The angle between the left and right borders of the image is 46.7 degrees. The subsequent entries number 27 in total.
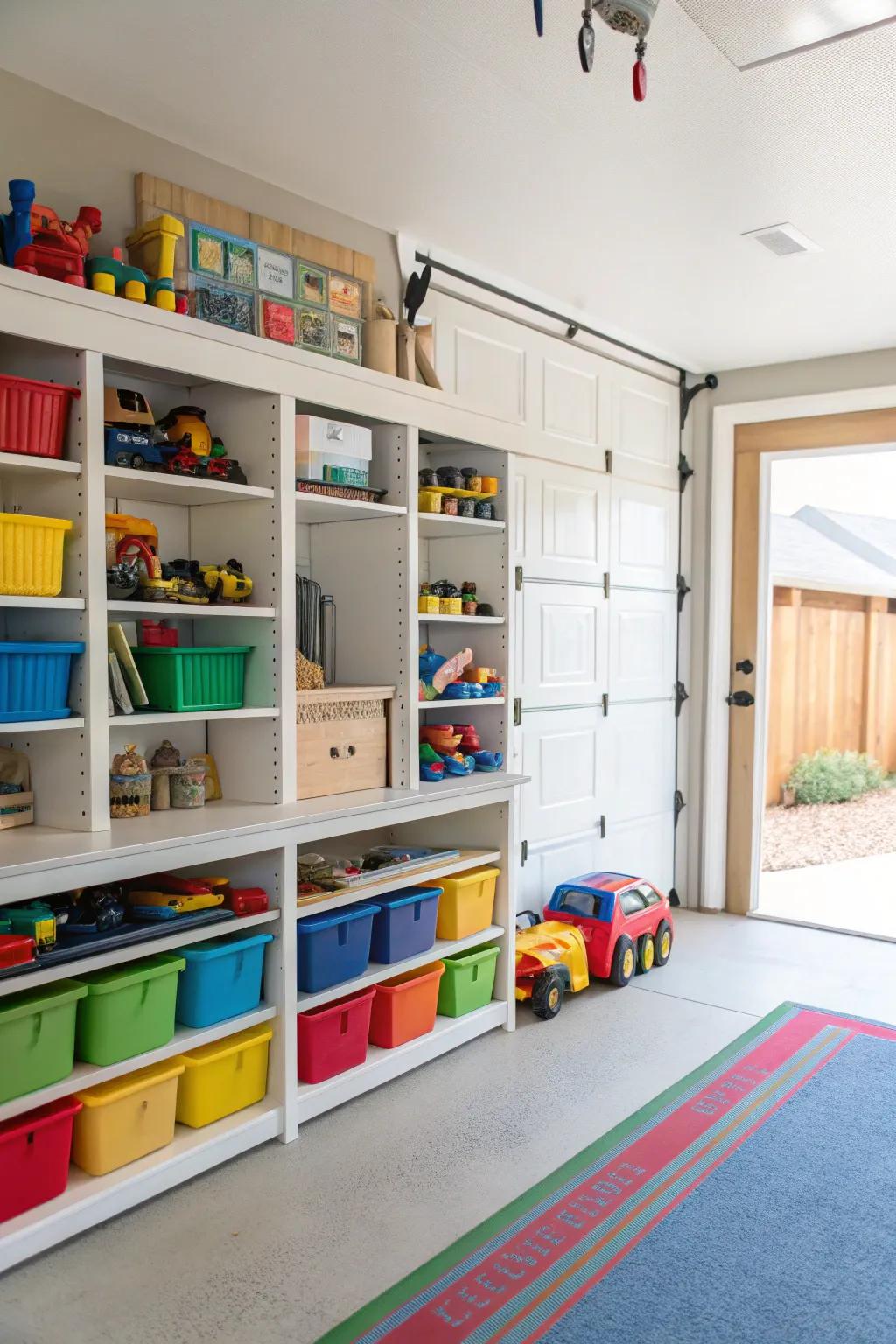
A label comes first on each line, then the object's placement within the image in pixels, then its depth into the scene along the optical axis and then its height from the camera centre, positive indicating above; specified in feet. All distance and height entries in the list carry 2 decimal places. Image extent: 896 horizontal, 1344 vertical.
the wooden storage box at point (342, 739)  9.21 -0.97
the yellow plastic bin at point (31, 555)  7.07 +0.54
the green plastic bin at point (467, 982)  10.50 -3.57
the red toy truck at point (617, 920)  12.40 -3.47
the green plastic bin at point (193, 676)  8.25 -0.36
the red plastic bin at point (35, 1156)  6.71 -3.47
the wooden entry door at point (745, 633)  16.06 +0.07
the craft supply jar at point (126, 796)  8.18 -1.29
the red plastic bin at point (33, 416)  7.10 +1.51
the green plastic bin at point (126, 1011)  7.34 -2.73
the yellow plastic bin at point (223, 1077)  8.05 -3.53
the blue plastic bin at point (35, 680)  7.14 -0.33
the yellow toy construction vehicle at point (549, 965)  11.43 -3.71
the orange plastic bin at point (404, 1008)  9.73 -3.57
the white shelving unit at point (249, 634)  7.29 +0.00
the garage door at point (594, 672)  13.48 -0.52
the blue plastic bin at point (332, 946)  8.93 -2.74
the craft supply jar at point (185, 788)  8.71 -1.30
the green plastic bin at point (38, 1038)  6.70 -2.69
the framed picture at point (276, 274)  9.34 +3.28
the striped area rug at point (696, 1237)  6.43 -4.24
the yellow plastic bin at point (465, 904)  10.57 -2.77
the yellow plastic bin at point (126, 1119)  7.32 -3.52
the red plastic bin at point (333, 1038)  8.87 -3.53
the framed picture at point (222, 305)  8.74 +2.82
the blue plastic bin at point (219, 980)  8.05 -2.74
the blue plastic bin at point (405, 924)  9.76 -2.77
